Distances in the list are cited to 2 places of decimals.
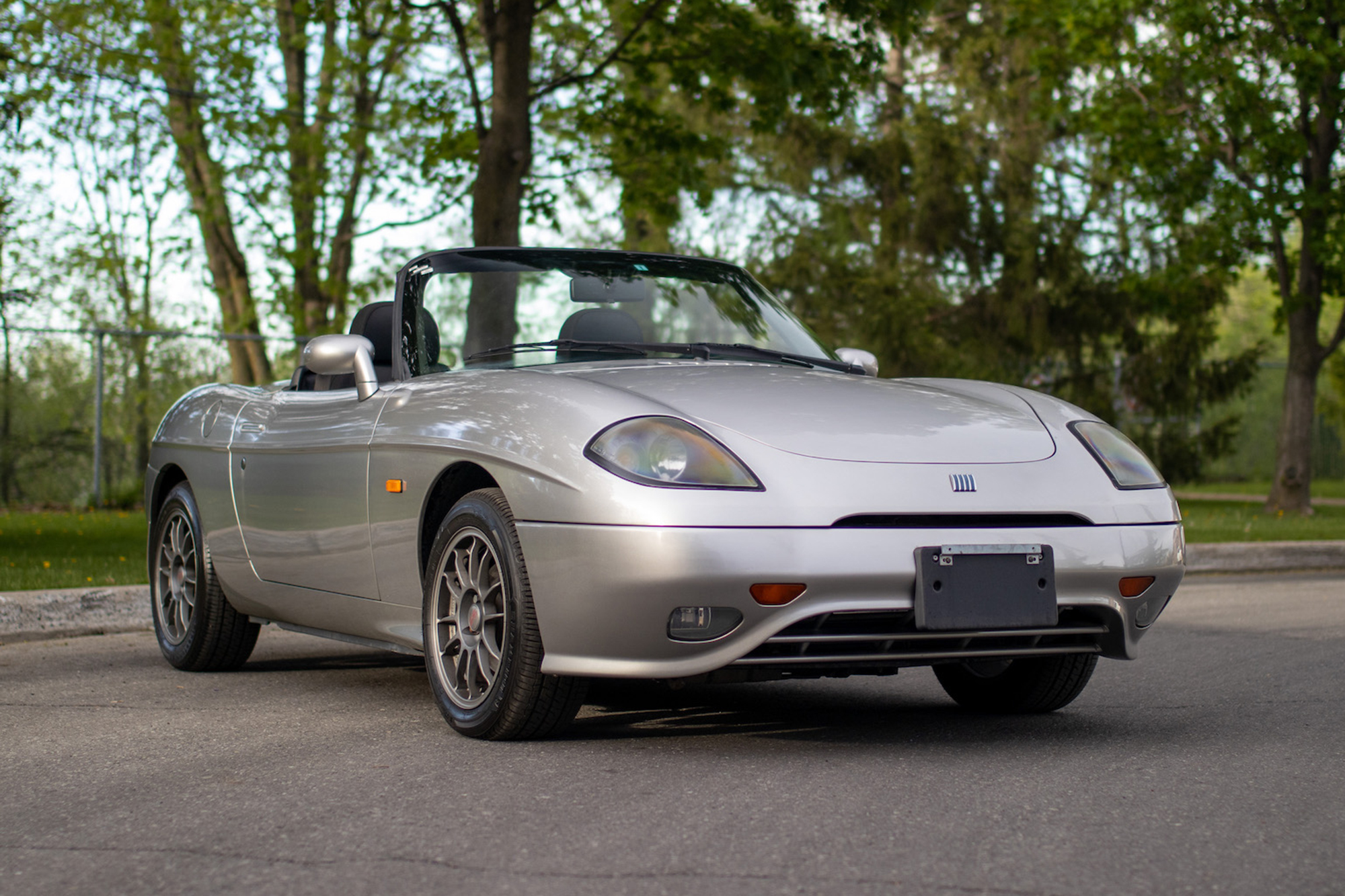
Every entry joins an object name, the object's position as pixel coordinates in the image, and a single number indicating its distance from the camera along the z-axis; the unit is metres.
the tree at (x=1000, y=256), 21.03
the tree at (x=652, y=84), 11.88
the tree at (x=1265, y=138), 15.16
